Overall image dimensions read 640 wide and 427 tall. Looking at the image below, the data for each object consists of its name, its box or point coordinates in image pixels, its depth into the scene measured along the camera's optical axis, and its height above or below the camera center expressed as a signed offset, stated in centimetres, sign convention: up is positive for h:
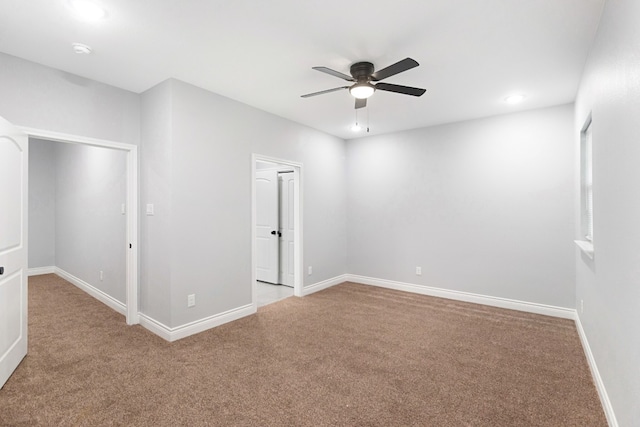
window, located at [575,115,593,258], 316 +25
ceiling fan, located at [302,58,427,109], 265 +113
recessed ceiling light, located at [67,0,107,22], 199 +134
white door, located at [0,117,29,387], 233 -28
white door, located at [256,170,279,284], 552 -23
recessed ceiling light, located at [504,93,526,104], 359 +134
